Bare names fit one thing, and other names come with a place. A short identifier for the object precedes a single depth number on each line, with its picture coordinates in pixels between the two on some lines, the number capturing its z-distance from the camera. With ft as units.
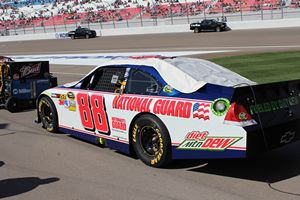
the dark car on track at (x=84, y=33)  161.17
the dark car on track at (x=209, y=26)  127.18
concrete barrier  119.96
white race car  15.90
